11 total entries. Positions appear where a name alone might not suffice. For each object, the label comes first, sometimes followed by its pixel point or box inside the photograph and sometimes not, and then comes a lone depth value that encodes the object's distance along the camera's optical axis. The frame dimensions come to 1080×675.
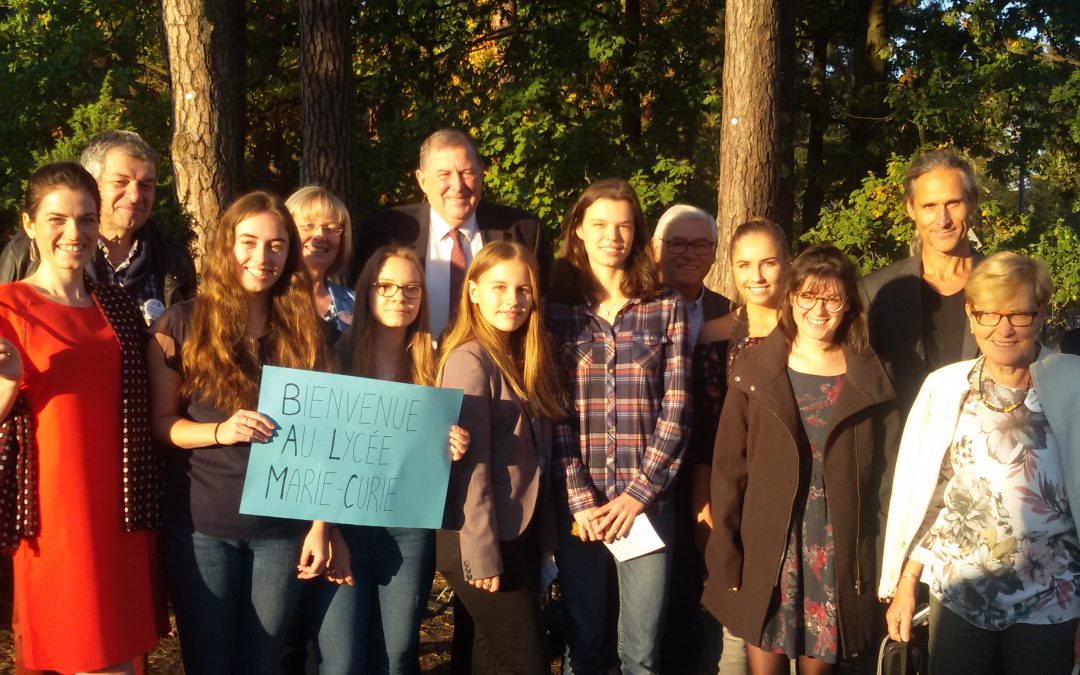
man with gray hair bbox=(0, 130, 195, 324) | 4.30
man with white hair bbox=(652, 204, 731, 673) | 4.36
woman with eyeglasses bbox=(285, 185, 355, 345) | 4.48
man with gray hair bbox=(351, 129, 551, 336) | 4.75
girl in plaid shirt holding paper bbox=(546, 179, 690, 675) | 4.01
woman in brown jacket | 3.82
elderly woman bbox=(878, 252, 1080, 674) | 3.50
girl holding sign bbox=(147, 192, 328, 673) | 3.47
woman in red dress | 3.28
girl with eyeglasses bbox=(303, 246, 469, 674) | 3.75
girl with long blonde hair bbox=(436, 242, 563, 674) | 3.75
